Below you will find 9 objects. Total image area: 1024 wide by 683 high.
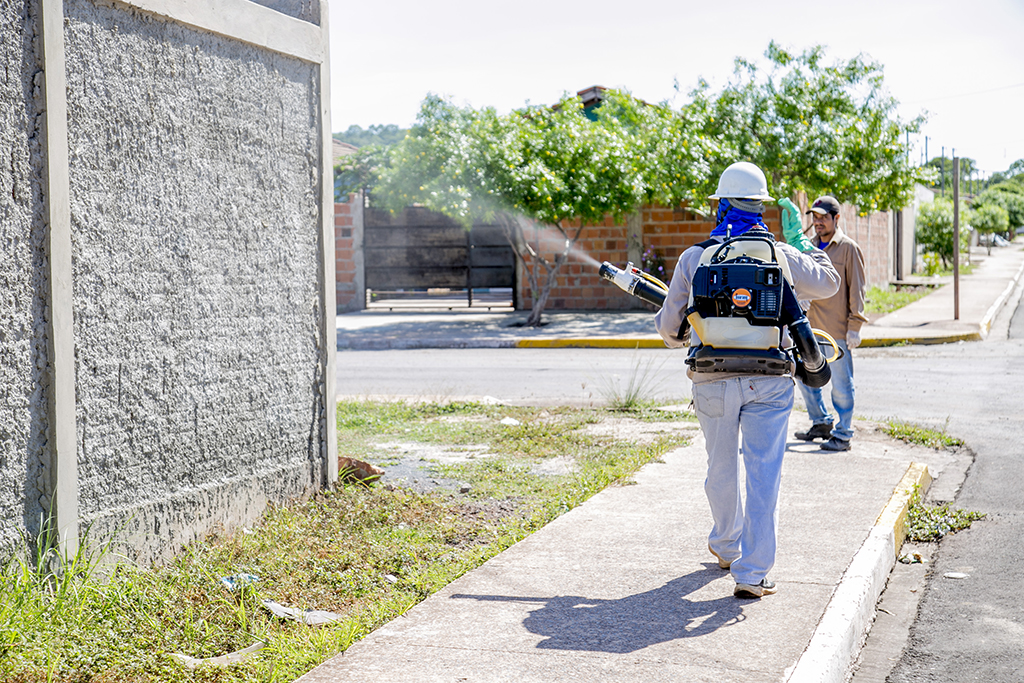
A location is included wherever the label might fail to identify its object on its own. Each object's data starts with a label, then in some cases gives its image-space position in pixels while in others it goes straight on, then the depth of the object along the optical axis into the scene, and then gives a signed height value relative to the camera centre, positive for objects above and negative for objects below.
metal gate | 22.77 +0.65
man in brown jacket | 7.00 -0.20
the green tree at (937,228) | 41.50 +2.08
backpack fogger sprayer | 4.09 -0.13
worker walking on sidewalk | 4.14 -0.27
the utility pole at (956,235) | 18.14 +0.80
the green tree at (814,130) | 18.27 +2.74
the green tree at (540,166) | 17.17 +2.00
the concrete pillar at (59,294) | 4.16 -0.04
